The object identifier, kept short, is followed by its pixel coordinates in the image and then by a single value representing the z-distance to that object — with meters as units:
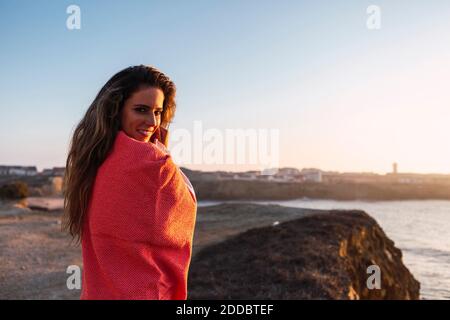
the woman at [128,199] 1.89
